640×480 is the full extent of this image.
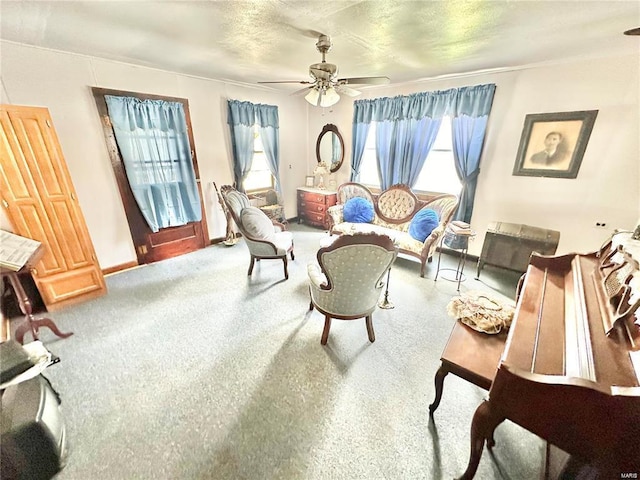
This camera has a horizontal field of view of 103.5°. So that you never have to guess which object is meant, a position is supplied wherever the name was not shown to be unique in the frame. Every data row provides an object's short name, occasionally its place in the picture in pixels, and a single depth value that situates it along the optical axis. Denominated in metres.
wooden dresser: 4.82
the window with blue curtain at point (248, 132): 3.92
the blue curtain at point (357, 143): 4.31
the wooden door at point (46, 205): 2.10
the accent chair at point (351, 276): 1.67
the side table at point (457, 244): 3.02
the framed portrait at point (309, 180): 5.27
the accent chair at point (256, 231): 2.81
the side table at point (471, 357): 1.24
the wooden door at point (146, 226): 2.87
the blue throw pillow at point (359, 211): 3.95
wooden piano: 0.80
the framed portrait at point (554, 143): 2.69
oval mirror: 4.79
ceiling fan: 1.99
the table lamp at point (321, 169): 4.92
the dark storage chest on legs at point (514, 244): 2.76
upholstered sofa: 3.22
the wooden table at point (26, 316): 1.86
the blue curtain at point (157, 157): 2.96
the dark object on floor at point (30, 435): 1.12
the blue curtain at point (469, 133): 3.18
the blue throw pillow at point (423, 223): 3.26
